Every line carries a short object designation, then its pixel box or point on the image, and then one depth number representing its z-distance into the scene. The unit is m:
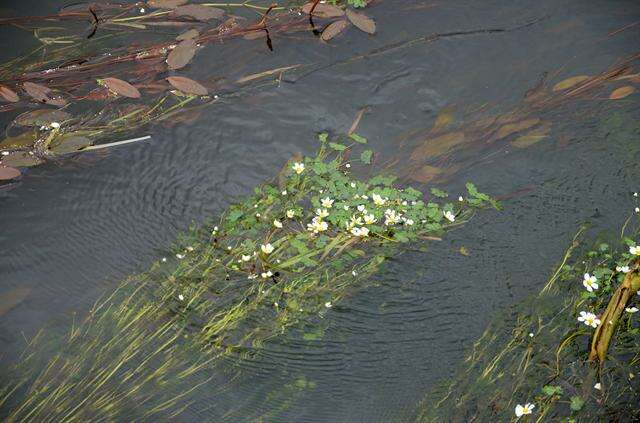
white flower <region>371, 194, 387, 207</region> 4.85
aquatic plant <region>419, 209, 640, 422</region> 4.04
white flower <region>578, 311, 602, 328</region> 4.37
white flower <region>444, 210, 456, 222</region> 4.87
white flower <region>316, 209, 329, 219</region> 4.76
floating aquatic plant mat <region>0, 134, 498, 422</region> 4.00
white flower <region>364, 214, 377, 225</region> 4.73
